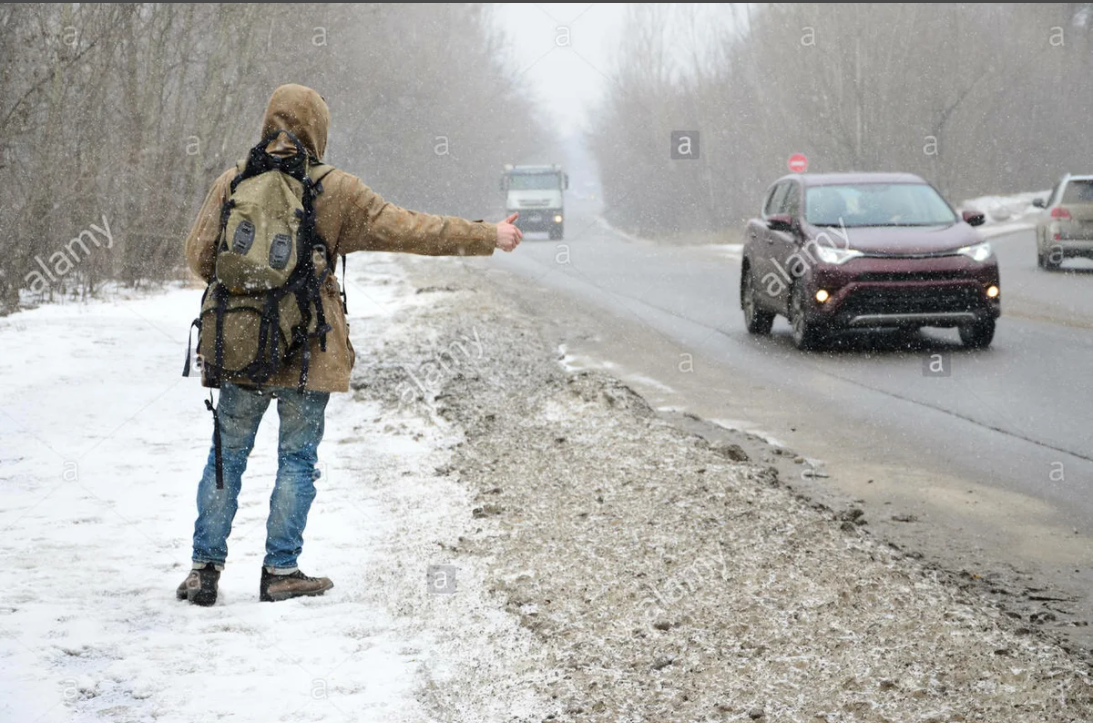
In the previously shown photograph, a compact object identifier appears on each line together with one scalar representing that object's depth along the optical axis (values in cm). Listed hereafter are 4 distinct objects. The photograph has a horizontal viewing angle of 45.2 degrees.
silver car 2294
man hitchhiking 455
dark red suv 1234
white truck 4516
